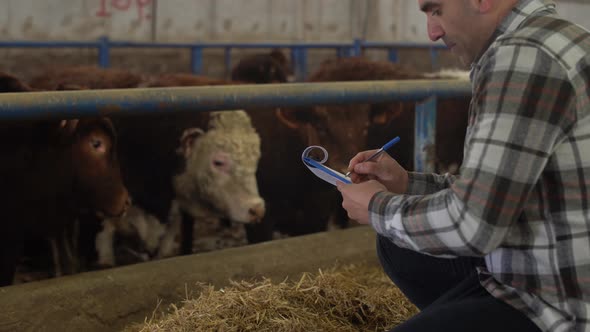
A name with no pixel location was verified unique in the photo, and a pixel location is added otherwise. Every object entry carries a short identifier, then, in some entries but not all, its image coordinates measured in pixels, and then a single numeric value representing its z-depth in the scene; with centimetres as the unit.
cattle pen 790
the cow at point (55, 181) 266
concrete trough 249
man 135
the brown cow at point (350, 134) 351
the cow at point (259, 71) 657
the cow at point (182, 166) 300
